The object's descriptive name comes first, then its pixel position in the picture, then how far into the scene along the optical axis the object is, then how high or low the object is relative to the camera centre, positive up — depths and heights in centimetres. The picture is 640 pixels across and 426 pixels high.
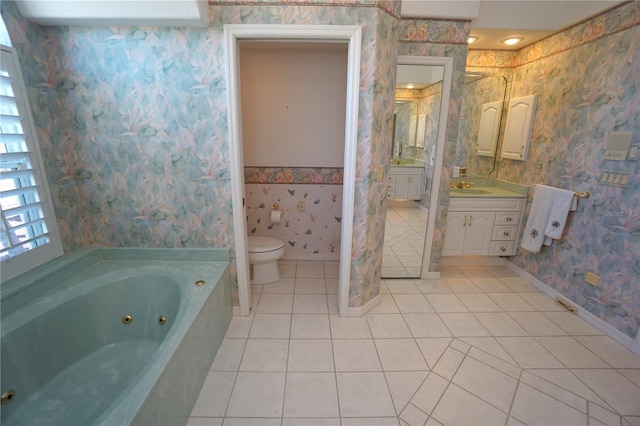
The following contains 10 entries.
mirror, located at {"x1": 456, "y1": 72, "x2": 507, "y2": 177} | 299 +28
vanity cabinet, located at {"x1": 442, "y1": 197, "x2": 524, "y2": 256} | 288 -87
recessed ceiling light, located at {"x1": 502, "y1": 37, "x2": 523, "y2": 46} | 261 +94
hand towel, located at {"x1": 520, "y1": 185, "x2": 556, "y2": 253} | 253 -69
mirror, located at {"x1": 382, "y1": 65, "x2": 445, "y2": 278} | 248 -17
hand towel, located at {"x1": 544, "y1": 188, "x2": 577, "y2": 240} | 233 -58
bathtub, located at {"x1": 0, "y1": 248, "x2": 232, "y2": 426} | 128 -105
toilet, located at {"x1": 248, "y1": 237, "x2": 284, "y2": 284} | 262 -109
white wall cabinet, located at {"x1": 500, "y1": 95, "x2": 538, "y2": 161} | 279 +15
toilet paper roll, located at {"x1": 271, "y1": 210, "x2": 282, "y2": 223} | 305 -81
